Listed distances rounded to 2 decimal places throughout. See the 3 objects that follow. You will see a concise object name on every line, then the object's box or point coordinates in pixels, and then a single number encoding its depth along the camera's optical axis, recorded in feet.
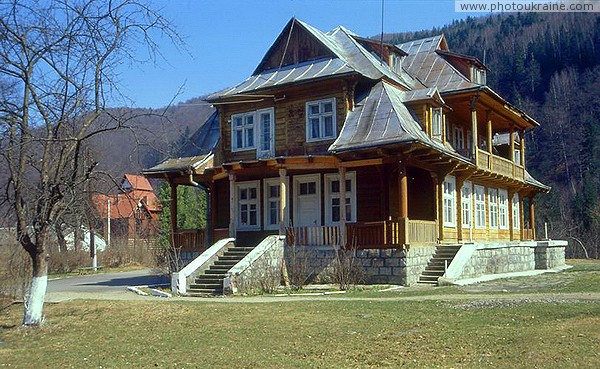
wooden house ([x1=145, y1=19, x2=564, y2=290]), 77.82
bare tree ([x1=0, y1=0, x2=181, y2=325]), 44.93
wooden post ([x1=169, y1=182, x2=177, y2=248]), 94.58
